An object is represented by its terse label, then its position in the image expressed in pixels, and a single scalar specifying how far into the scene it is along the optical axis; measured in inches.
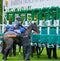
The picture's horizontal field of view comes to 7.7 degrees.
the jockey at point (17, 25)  796.0
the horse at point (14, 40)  754.2
